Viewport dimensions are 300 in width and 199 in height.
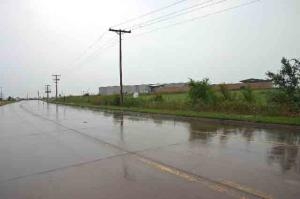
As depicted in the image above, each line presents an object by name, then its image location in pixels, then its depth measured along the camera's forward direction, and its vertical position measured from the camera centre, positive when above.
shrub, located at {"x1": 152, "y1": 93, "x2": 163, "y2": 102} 23.89 -0.01
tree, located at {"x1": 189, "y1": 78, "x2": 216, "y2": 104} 17.80 +0.60
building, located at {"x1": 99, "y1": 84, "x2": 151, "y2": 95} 92.89 +4.72
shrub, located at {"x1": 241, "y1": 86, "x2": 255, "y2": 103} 16.64 +0.22
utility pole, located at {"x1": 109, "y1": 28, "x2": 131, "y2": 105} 24.17 +7.90
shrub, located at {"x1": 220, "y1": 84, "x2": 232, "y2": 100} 17.91 +0.61
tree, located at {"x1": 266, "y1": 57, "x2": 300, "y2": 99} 11.80 +1.16
